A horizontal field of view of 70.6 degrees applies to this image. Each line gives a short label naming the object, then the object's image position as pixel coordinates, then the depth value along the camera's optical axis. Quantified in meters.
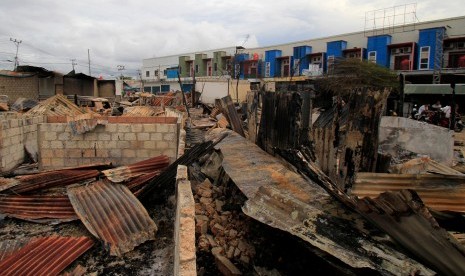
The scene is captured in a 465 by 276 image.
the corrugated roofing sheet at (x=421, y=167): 4.90
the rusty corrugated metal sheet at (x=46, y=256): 3.62
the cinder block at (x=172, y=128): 6.65
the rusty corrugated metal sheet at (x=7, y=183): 5.17
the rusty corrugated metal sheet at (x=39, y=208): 4.89
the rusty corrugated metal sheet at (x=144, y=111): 12.07
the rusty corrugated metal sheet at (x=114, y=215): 4.25
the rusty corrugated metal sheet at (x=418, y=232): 1.80
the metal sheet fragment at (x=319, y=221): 1.96
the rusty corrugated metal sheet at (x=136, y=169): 5.36
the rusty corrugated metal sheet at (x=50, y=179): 5.24
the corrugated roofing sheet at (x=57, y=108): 11.10
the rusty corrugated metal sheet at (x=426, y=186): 2.46
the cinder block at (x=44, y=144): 6.58
